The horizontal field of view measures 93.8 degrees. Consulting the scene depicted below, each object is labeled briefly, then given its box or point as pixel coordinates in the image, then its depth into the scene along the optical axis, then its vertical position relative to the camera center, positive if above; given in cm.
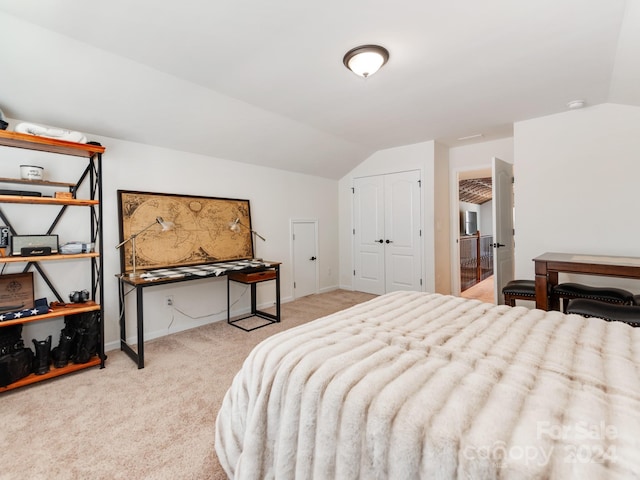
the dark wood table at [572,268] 247 -31
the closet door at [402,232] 472 +6
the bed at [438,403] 72 -50
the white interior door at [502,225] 374 +11
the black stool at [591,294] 265 -57
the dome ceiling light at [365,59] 212 +130
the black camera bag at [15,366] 214 -90
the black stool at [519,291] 304 -60
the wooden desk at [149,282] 258 -40
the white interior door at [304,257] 492 -32
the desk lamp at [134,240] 288 +1
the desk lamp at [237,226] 382 +17
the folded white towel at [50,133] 225 +86
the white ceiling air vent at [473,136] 413 +138
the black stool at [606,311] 209 -59
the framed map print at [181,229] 310 +13
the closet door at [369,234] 518 +4
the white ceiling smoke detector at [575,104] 311 +136
